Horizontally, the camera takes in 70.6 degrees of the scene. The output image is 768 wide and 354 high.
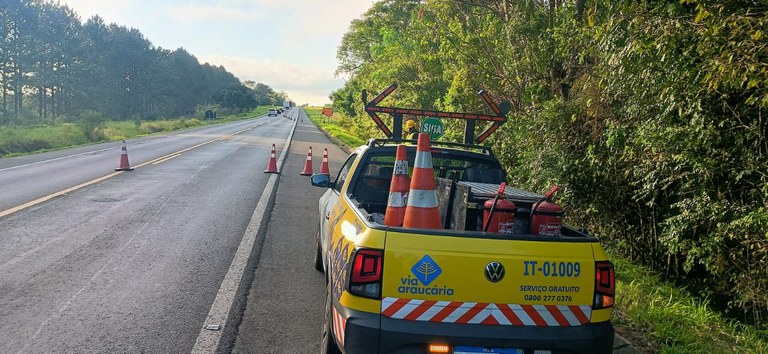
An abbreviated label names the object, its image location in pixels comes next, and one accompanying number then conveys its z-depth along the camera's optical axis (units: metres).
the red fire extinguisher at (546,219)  3.43
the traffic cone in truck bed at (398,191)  3.71
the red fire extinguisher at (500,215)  3.39
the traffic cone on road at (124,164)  14.65
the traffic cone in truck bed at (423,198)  3.47
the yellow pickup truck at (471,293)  2.96
